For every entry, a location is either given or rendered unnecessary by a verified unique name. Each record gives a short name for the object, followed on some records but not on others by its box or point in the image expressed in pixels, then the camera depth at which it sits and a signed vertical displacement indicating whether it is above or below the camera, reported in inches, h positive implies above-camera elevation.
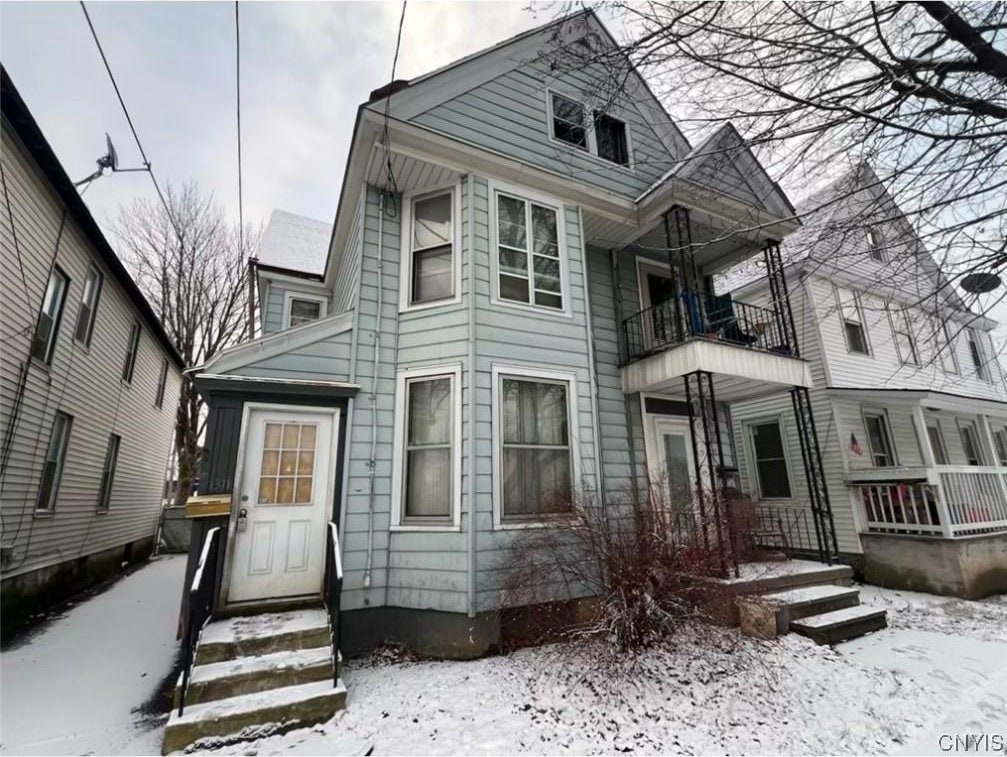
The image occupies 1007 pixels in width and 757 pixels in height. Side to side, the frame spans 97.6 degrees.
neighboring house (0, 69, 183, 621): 251.6 +82.0
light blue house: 197.6 +65.1
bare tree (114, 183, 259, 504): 680.4 +351.7
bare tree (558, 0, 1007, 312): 123.6 +114.7
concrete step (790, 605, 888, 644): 198.4 -65.9
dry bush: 166.1 -35.2
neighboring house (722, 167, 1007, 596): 313.3 +30.3
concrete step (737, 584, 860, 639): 198.6 -58.2
